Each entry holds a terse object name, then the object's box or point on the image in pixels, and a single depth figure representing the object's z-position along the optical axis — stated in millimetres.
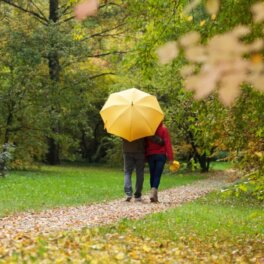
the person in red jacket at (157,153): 21773
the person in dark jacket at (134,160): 21811
